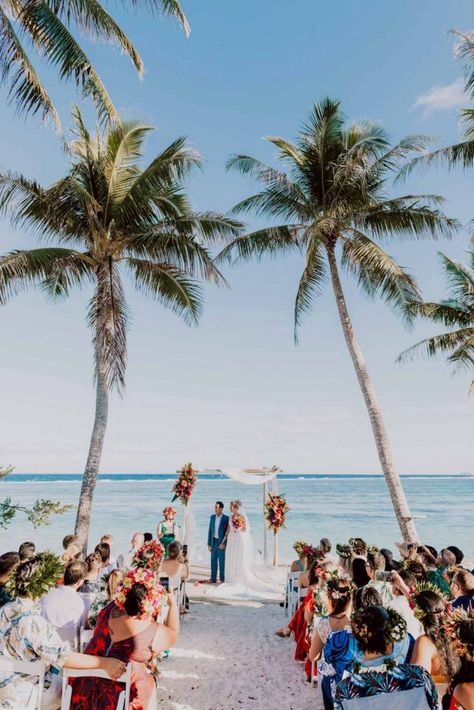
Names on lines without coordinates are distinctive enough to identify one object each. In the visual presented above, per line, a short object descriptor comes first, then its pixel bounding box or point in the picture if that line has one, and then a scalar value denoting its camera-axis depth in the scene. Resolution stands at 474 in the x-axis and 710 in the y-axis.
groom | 10.78
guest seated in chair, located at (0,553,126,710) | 2.99
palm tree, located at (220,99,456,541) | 11.10
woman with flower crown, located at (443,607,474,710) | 2.55
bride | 10.27
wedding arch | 13.07
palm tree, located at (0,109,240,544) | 10.14
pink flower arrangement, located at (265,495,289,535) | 11.99
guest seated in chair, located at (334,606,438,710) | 2.47
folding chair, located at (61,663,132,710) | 3.11
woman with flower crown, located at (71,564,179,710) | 3.27
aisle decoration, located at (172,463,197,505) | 11.31
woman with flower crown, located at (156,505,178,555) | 9.19
